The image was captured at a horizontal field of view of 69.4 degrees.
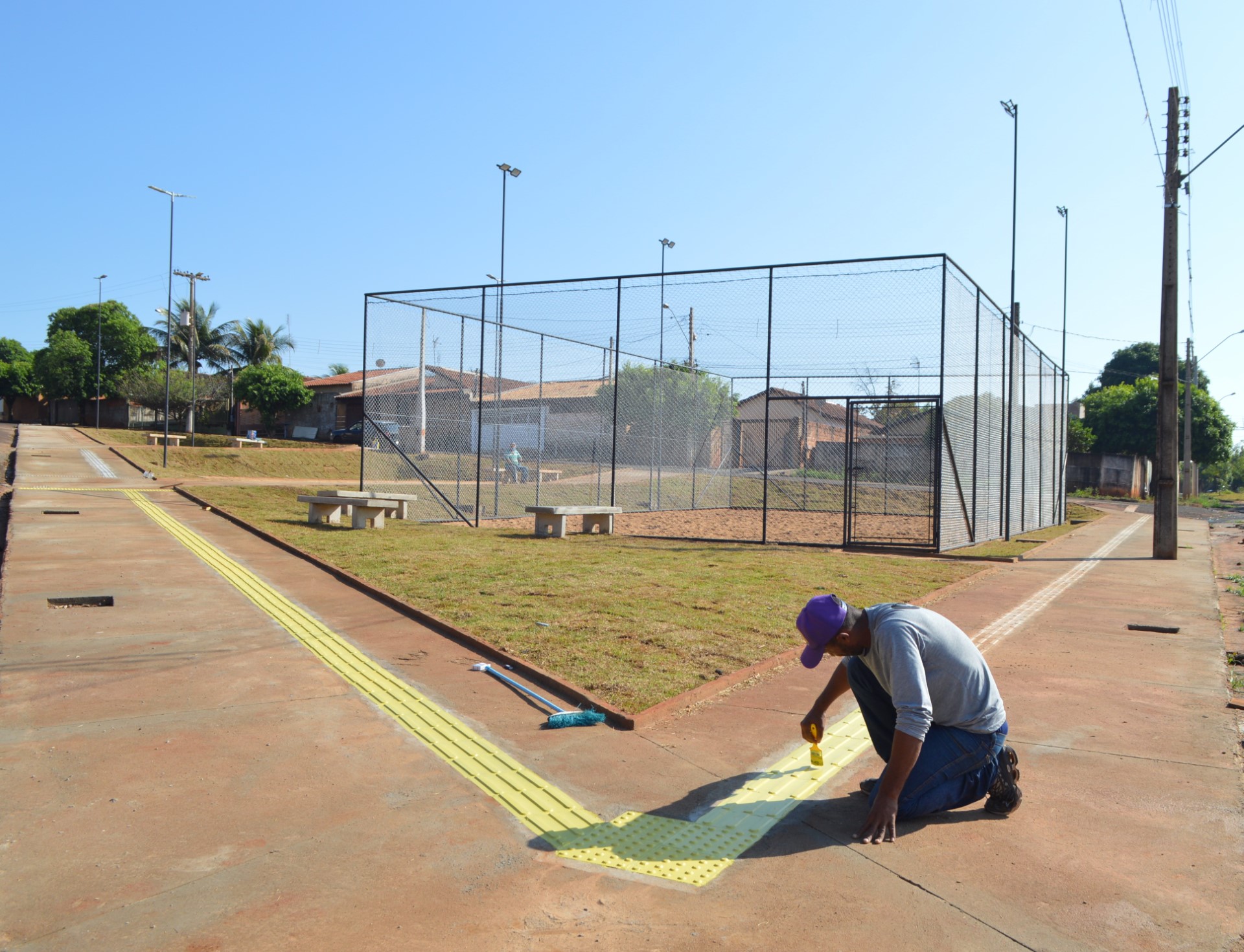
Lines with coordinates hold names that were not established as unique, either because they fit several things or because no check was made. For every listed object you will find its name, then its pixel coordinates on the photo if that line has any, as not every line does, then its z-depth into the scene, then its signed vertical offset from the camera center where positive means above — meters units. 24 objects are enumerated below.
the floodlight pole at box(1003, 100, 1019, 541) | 20.14 +7.26
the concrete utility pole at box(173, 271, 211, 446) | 45.62 +9.39
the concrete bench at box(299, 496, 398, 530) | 14.37 -0.81
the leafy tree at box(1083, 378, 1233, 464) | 52.03 +3.56
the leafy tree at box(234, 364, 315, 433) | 54.34 +4.27
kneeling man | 3.41 -0.92
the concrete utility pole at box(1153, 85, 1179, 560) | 14.55 +1.43
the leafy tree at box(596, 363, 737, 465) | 21.12 +1.67
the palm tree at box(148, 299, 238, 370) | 64.31 +8.18
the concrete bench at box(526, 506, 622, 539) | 14.61 -0.82
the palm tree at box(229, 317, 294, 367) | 65.44 +8.51
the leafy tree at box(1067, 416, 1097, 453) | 46.12 +2.17
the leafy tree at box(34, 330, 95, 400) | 62.22 +5.91
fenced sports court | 15.34 +0.47
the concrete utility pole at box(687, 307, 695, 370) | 19.47 +2.90
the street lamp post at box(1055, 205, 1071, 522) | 27.56 -0.03
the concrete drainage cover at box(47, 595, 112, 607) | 7.35 -1.21
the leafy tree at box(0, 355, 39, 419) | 69.81 +5.72
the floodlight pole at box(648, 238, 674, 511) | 21.64 +1.10
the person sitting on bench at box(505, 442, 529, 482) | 20.44 +0.04
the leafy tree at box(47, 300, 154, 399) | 65.06 +8.67
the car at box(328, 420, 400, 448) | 47.41 +1.46
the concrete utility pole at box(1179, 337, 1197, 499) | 38.84 +1.40
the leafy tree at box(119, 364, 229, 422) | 51.28 +4.12
